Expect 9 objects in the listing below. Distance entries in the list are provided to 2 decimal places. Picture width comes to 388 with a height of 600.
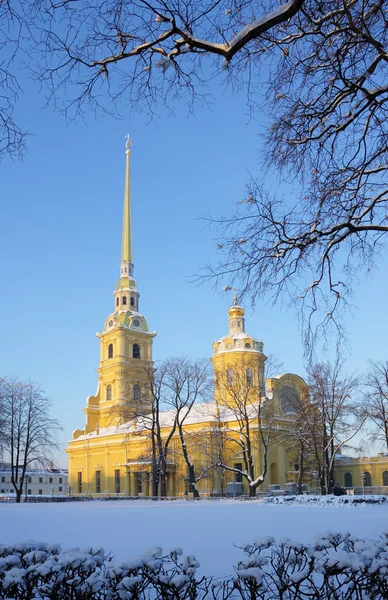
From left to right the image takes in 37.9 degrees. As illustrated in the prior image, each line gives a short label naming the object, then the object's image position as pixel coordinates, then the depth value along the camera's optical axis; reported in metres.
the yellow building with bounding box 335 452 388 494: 64.04
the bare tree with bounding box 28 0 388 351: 5.79
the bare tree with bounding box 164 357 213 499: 43.25
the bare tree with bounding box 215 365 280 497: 42.06
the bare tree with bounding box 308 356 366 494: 38.56
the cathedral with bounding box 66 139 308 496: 48.72
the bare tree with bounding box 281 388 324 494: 40.28
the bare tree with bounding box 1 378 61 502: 46.09
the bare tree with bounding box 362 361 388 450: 41.53
